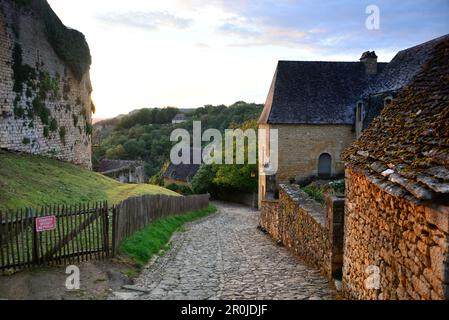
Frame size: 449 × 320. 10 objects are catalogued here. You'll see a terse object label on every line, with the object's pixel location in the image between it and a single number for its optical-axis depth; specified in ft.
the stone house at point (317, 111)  98.37
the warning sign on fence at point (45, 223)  27.14
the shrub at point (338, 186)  79.20
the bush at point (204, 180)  155.17
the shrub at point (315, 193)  60.70
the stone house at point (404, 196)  13.12
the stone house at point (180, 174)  189.47
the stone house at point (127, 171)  118.74
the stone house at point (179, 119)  345.04
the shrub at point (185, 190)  152.81
